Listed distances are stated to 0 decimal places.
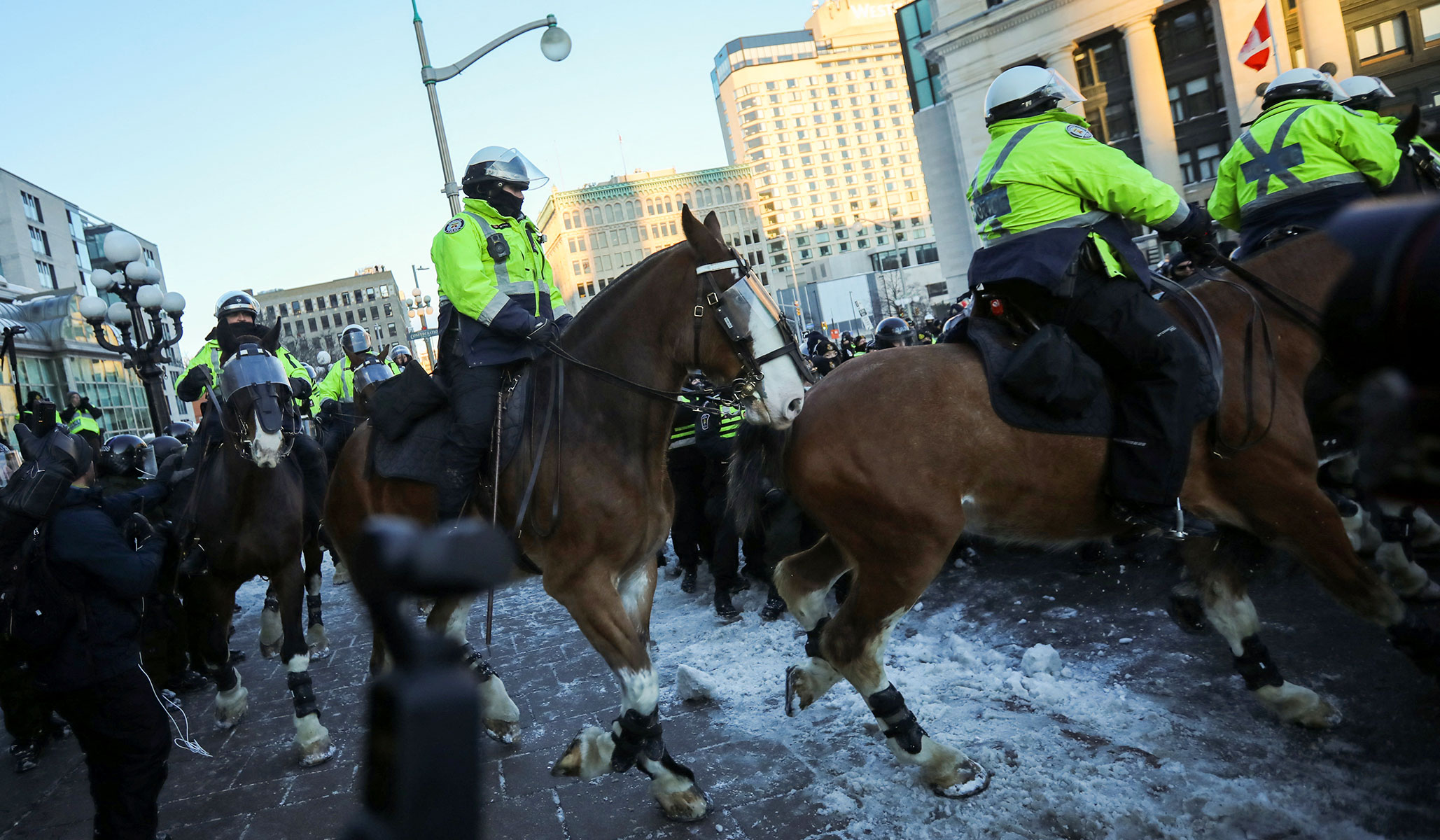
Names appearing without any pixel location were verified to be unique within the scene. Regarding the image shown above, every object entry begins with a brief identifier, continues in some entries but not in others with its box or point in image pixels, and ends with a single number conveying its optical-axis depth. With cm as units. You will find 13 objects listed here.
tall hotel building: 17638
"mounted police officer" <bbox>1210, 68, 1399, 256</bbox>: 542
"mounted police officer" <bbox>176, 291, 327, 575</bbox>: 704
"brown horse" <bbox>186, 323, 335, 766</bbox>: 609
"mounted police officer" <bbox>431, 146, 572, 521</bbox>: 478
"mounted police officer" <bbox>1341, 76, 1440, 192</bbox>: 567
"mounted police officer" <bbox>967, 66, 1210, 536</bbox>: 404
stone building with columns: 4062
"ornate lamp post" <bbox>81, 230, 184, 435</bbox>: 1264
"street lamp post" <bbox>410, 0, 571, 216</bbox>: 1378
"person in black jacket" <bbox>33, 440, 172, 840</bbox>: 437
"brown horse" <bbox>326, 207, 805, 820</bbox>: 441
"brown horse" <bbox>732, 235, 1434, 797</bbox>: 409
